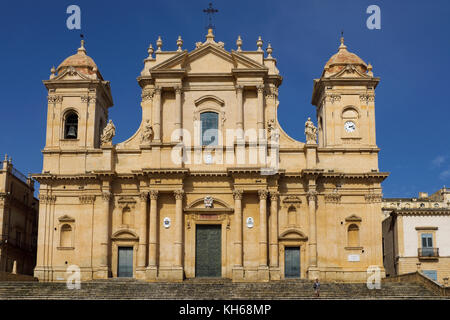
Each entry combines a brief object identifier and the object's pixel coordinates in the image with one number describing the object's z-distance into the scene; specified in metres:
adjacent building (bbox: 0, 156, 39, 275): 49.88
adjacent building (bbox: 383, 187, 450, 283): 49.94
